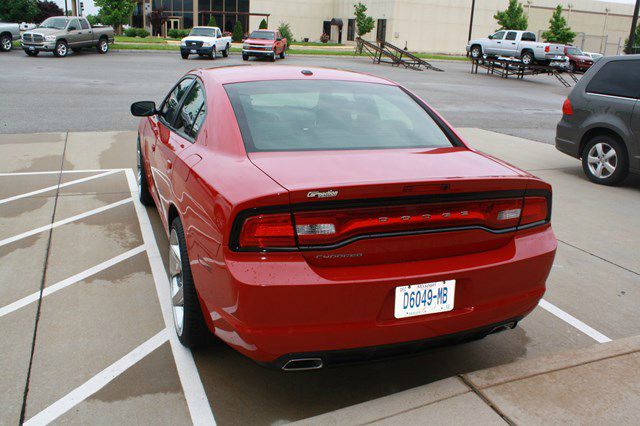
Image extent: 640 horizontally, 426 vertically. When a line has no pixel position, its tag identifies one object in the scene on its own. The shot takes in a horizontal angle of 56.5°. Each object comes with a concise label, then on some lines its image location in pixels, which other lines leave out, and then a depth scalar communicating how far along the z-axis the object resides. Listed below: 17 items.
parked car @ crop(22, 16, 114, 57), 28.34
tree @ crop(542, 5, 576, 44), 54.88
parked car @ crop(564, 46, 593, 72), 39.56
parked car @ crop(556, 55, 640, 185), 7.70
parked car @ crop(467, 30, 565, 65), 33.69
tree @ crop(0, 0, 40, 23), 52.81
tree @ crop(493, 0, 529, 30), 54.72
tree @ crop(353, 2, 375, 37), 55.56
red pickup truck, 33.16
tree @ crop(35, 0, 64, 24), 63.10
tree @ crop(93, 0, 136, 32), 41.72
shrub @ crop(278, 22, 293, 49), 52.45
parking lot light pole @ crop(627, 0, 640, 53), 30.20
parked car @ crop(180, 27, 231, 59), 32.03
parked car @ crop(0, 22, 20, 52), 30.52
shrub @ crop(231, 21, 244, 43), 52.94
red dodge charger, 2.58
